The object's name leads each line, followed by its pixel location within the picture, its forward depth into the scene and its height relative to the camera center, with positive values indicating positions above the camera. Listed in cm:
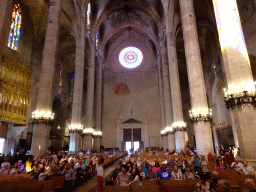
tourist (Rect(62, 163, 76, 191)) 646 -115
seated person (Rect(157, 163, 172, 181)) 503 -87
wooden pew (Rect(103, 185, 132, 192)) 404 -100
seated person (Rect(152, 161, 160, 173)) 620 -86
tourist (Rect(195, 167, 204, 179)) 629 -108
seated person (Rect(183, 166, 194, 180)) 553 -97
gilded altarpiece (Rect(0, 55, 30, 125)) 1625 +516
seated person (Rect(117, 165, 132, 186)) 450 -86
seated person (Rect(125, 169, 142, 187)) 483 -91
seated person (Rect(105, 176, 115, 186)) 505 -108
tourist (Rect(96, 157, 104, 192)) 493 -79
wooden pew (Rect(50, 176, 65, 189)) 565 -110
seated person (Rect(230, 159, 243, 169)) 639 -86
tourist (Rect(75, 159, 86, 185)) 760 -119
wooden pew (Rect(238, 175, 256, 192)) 488 -115
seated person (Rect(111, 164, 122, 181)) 548 -90
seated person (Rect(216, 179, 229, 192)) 288 -70
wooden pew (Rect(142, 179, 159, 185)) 470 -100
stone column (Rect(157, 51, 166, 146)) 2802 +856
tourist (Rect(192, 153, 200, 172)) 879 -96
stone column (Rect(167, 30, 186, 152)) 1689 +449
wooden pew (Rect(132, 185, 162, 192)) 411 -101
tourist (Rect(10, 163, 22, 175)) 679 -95
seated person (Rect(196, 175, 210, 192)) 425 -106
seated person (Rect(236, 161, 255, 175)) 599 -95
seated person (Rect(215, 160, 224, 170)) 797 -105
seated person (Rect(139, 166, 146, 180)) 563 -93
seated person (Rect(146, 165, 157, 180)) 543 -96
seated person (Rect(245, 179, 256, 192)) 293 -70
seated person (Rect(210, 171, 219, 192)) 397 -91
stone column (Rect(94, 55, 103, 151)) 2935 +738
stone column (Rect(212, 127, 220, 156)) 2284 +56
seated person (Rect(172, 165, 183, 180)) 558 -98
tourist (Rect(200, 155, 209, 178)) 800 -102
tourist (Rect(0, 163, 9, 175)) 711 -95
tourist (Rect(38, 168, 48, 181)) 562 -95
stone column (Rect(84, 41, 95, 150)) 2227 +581
